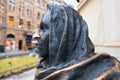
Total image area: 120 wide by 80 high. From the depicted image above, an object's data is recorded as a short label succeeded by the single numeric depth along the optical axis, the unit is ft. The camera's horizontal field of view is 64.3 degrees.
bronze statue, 2.09
